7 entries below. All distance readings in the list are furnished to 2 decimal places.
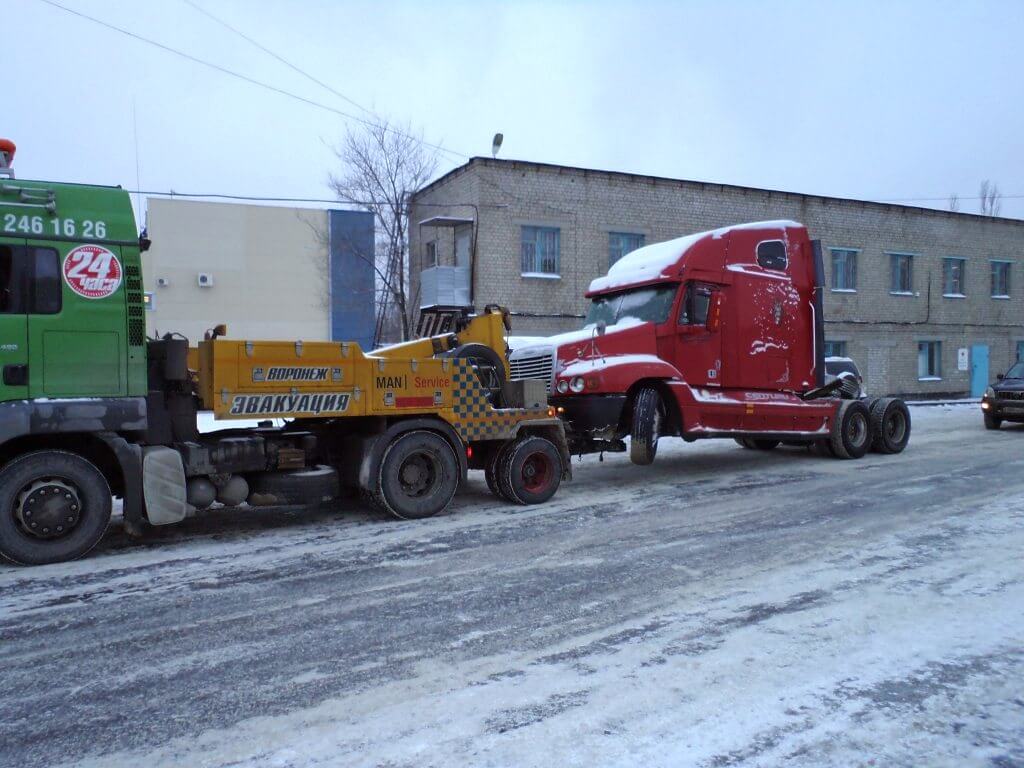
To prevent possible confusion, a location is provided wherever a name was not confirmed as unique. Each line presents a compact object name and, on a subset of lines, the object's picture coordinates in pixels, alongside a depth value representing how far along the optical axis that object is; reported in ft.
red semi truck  32.45
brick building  74.49
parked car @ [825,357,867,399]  43.88
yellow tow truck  20.15
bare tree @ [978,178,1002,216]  188.65
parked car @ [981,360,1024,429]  55.16
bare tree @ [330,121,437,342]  81.61
